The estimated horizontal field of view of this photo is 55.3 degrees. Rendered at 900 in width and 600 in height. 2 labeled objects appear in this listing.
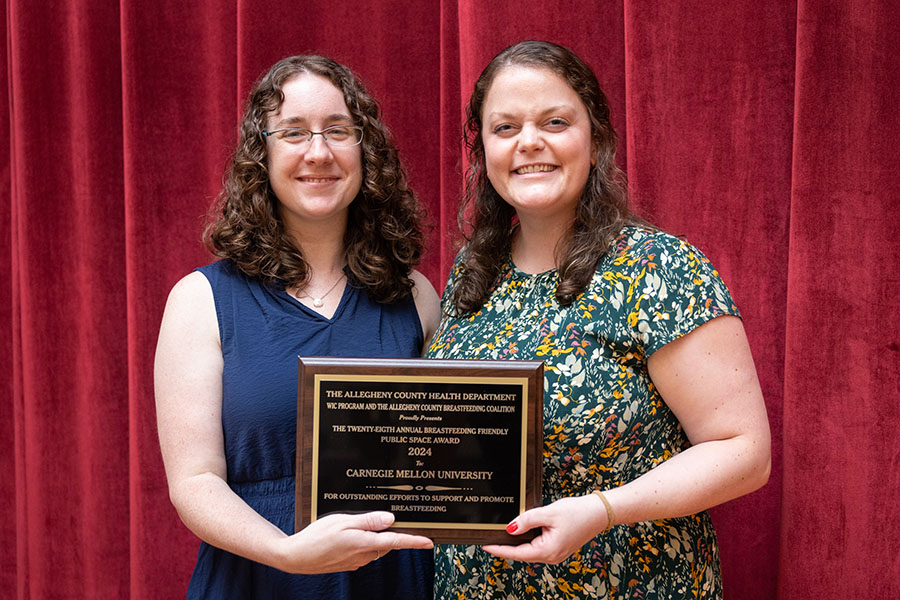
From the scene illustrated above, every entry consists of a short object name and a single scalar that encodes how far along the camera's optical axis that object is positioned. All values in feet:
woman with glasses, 4.91
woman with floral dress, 4.42
